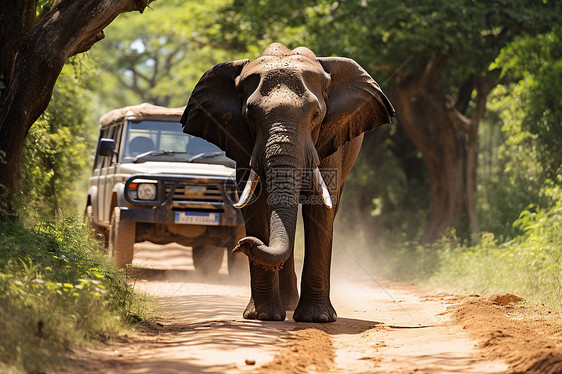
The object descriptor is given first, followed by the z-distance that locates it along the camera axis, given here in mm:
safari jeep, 26297
